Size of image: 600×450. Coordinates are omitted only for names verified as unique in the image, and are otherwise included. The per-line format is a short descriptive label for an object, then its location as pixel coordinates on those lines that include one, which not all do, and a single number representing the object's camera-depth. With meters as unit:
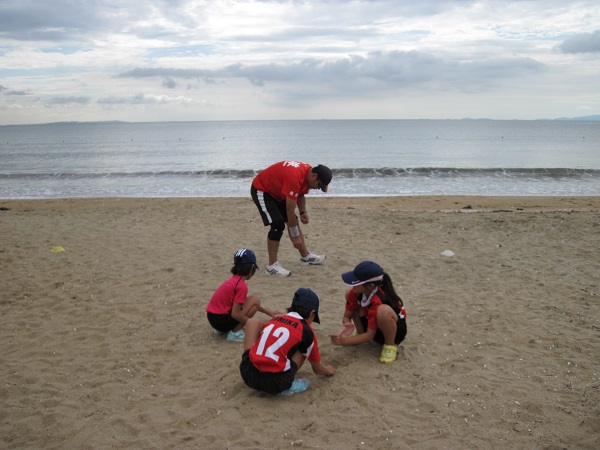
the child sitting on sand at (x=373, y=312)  4.11
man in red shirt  6.21
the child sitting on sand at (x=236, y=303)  4.56
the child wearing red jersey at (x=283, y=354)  3.60
